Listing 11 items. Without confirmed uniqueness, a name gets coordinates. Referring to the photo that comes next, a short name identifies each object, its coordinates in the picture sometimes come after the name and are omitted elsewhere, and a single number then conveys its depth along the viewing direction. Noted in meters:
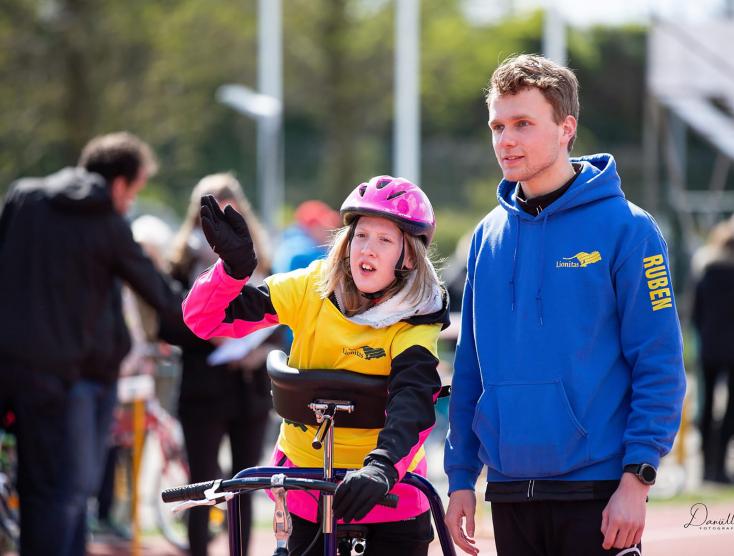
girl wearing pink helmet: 7.49
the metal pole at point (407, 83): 35.22
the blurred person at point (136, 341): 16.27
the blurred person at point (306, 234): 16.58
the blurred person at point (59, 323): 11.52
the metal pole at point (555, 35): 40.27
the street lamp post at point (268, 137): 34.28
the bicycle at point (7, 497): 14.43
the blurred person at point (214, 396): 12.78
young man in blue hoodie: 6.94
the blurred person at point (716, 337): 22.22
